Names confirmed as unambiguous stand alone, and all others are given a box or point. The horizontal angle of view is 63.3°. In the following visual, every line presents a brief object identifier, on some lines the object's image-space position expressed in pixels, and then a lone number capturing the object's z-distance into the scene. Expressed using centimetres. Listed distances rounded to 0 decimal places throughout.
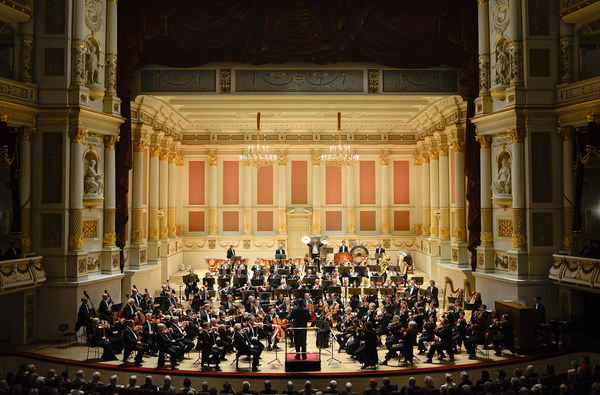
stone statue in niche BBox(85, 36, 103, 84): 1512
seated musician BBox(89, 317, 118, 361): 1266
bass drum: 2350
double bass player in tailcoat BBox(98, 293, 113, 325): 1396
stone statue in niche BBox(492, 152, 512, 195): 1530
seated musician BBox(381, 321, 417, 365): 1252
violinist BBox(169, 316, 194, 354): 1268
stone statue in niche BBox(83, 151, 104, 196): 1516
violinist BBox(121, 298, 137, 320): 1372
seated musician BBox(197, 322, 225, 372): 1216
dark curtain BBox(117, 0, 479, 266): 1716
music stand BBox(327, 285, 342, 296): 1656
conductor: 1305
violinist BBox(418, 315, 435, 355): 1296
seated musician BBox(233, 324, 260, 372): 1210
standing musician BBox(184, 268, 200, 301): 1825
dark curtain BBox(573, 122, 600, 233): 1364
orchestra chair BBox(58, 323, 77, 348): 1326
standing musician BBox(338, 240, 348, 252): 2394
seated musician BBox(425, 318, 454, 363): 1264
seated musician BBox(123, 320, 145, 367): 1245
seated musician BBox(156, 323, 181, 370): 1218
